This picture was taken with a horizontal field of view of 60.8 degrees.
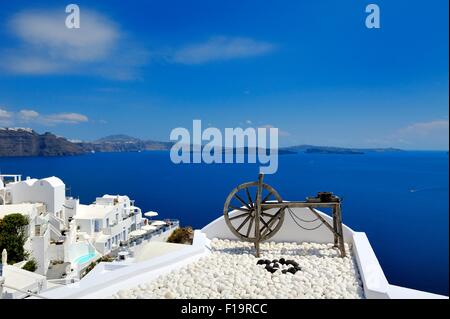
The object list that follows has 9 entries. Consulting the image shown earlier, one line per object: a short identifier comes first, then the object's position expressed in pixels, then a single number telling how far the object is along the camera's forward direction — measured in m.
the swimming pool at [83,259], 20.40
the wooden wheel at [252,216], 7.04
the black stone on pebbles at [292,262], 6.04
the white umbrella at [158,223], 27.52
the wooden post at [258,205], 6.85
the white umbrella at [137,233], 25.14
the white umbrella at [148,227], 26.35
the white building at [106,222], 23.83
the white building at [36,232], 18.88
